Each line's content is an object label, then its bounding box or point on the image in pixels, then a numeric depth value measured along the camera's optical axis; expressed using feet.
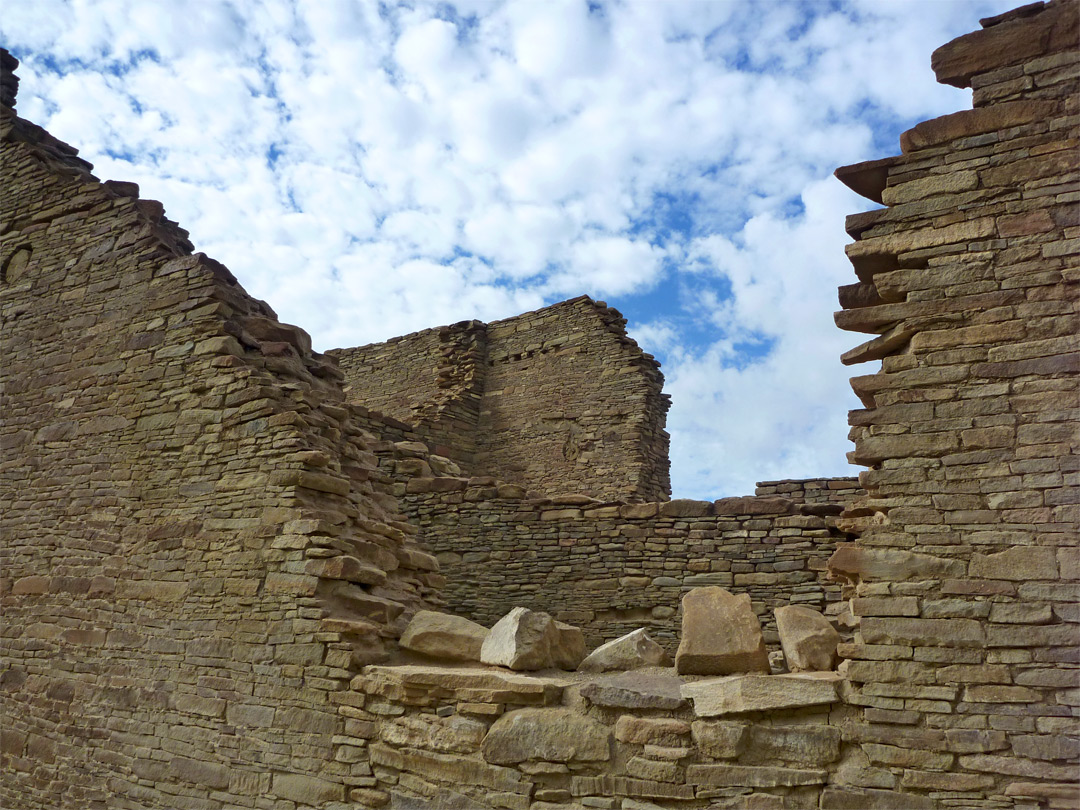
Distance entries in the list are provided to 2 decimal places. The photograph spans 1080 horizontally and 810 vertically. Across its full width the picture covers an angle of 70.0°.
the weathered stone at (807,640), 14.83
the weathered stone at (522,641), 17.24
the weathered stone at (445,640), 18.53
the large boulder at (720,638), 15.19
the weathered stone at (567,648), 18.19
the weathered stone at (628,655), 17.71
